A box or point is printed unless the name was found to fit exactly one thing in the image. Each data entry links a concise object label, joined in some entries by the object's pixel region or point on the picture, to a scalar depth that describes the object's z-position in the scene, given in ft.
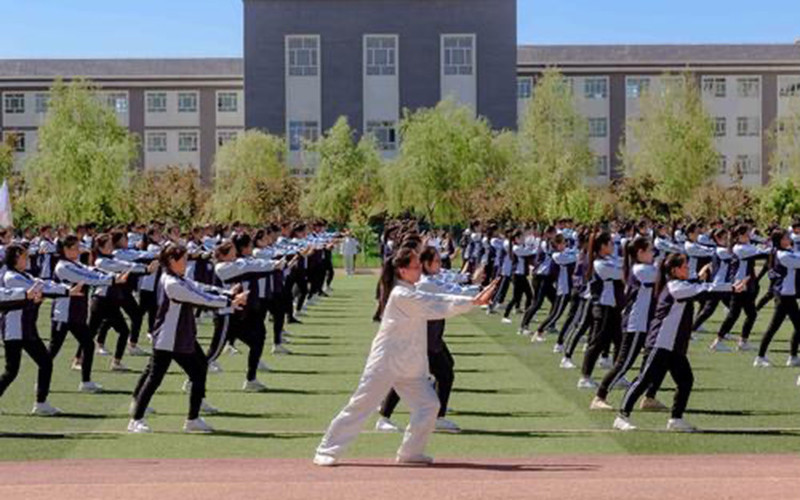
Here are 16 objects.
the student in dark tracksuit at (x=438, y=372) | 47.39
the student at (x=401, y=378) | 38.83
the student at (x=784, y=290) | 68.13
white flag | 150.10
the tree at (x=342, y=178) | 231.91
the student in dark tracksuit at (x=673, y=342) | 47.16
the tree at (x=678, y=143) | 253.85
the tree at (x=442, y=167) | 226.79
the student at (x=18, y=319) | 50.78
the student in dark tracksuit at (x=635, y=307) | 52.13
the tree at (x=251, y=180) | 223.71
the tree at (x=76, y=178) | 222.48
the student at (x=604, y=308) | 57.93
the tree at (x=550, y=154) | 238.27
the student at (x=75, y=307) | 57.00
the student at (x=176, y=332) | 47.24
